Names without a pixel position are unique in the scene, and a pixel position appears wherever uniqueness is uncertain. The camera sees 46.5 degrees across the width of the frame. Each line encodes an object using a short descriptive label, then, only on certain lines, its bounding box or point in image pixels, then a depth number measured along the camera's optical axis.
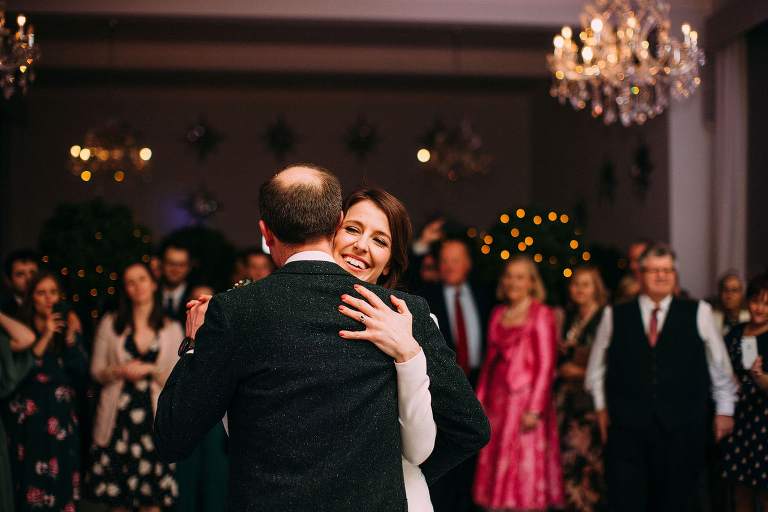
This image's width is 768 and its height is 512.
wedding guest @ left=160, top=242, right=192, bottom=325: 6.82
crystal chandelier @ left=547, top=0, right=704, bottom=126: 5.89
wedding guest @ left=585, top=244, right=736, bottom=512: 4.86
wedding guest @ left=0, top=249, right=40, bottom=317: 5.36
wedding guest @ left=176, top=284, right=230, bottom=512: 5.21
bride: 1.97
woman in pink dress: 5.48
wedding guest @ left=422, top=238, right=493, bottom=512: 5.84
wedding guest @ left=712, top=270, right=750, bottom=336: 6.02
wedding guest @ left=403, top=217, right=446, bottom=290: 6.72
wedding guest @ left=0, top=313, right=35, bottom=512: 4.53
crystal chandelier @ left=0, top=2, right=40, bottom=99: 4.82
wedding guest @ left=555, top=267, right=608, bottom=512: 5.63
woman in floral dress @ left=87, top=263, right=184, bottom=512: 5.04
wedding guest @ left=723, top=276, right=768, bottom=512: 4.66
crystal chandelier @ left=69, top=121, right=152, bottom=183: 10.35
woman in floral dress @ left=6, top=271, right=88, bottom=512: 4.91
